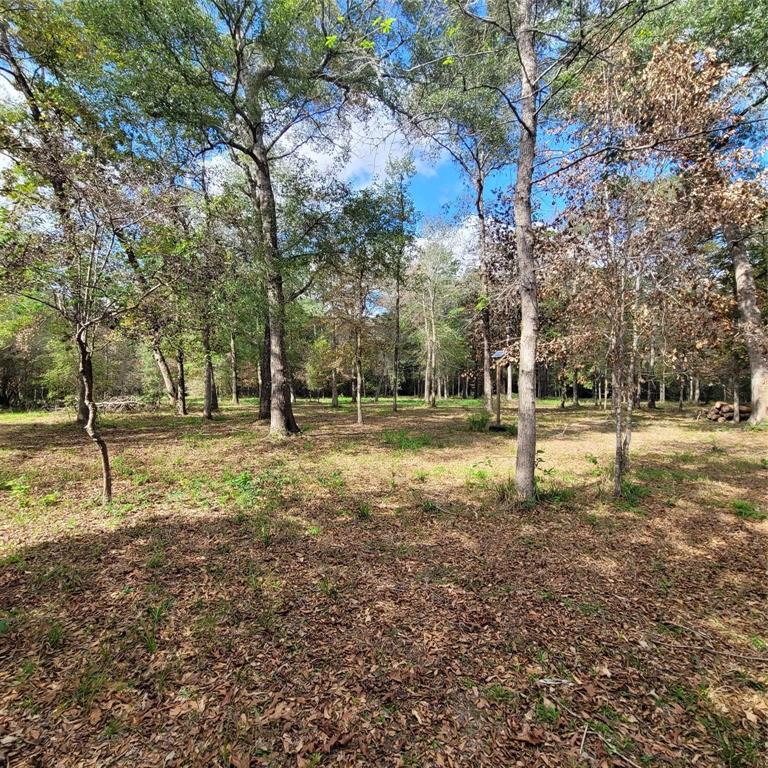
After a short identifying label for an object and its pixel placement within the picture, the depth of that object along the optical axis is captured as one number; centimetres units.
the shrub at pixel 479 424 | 1375
